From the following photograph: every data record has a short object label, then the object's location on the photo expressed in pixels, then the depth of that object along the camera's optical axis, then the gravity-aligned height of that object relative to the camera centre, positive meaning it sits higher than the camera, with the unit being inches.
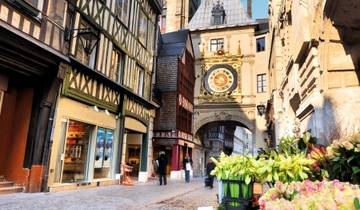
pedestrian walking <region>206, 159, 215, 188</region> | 486.8 -30.3
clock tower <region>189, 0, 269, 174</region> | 996.6 +293.0
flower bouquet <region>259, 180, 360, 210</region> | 56.3 -6.3
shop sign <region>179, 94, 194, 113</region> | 829.8 +163.8
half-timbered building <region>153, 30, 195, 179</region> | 770.8 +147.3
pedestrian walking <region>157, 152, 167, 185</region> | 517.7 -8.5
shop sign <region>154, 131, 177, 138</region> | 765.3 +64.6
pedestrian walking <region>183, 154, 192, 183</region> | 642.2 -19.0
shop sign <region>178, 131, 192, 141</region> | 799.7 +69.3
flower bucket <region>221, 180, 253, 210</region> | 130.2 -13.5
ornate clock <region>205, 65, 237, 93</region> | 1032.2 +279.1
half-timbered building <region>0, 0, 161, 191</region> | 296.2 +77.6
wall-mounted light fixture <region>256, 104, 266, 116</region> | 787.7 +143.3
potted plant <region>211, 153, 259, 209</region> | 130.1 -7.2
